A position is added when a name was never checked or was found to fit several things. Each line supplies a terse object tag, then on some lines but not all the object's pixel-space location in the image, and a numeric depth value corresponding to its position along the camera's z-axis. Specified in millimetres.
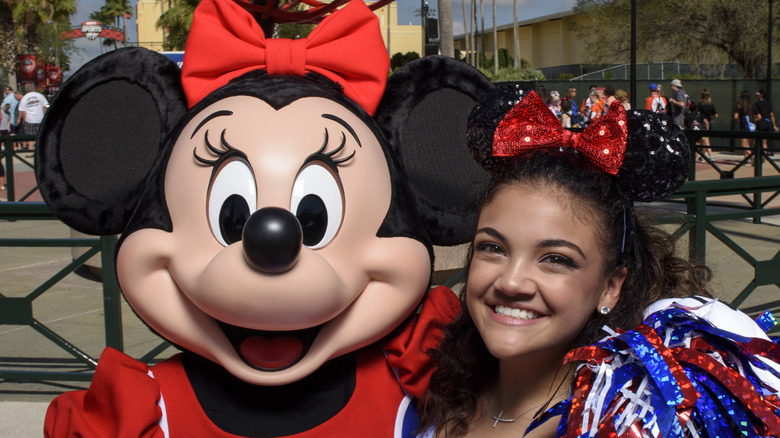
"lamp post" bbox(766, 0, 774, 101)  15500
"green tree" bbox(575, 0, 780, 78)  25766
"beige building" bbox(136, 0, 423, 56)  64500
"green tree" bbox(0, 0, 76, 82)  34938
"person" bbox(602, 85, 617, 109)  13711
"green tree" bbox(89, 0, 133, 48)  67588
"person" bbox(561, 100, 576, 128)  16861
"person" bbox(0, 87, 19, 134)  15836
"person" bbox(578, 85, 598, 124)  17634
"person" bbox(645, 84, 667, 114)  14039
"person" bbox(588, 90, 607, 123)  15616
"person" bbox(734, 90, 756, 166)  15845
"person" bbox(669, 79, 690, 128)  14530
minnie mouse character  1998
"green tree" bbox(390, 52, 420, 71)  34750
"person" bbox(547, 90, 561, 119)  17067
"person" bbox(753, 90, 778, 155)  14977
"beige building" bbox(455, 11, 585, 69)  55562
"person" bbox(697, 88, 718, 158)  16438
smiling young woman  1657
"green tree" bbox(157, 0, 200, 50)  25367
